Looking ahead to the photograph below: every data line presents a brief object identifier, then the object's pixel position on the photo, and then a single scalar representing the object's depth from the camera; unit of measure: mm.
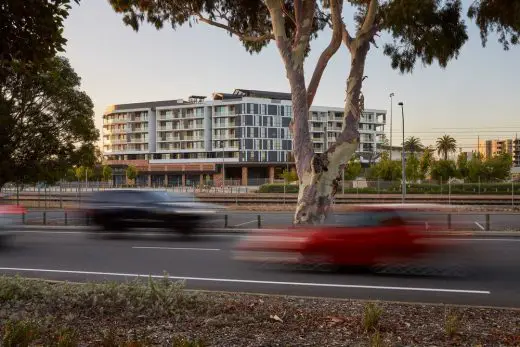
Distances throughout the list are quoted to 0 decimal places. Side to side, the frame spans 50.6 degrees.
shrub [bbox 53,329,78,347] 5074
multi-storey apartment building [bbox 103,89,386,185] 100062
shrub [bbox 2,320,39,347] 5230
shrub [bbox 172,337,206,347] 4906
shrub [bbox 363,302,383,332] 5965
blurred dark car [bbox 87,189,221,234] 17703
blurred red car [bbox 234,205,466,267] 10492
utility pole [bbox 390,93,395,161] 55878
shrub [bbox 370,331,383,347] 5016
